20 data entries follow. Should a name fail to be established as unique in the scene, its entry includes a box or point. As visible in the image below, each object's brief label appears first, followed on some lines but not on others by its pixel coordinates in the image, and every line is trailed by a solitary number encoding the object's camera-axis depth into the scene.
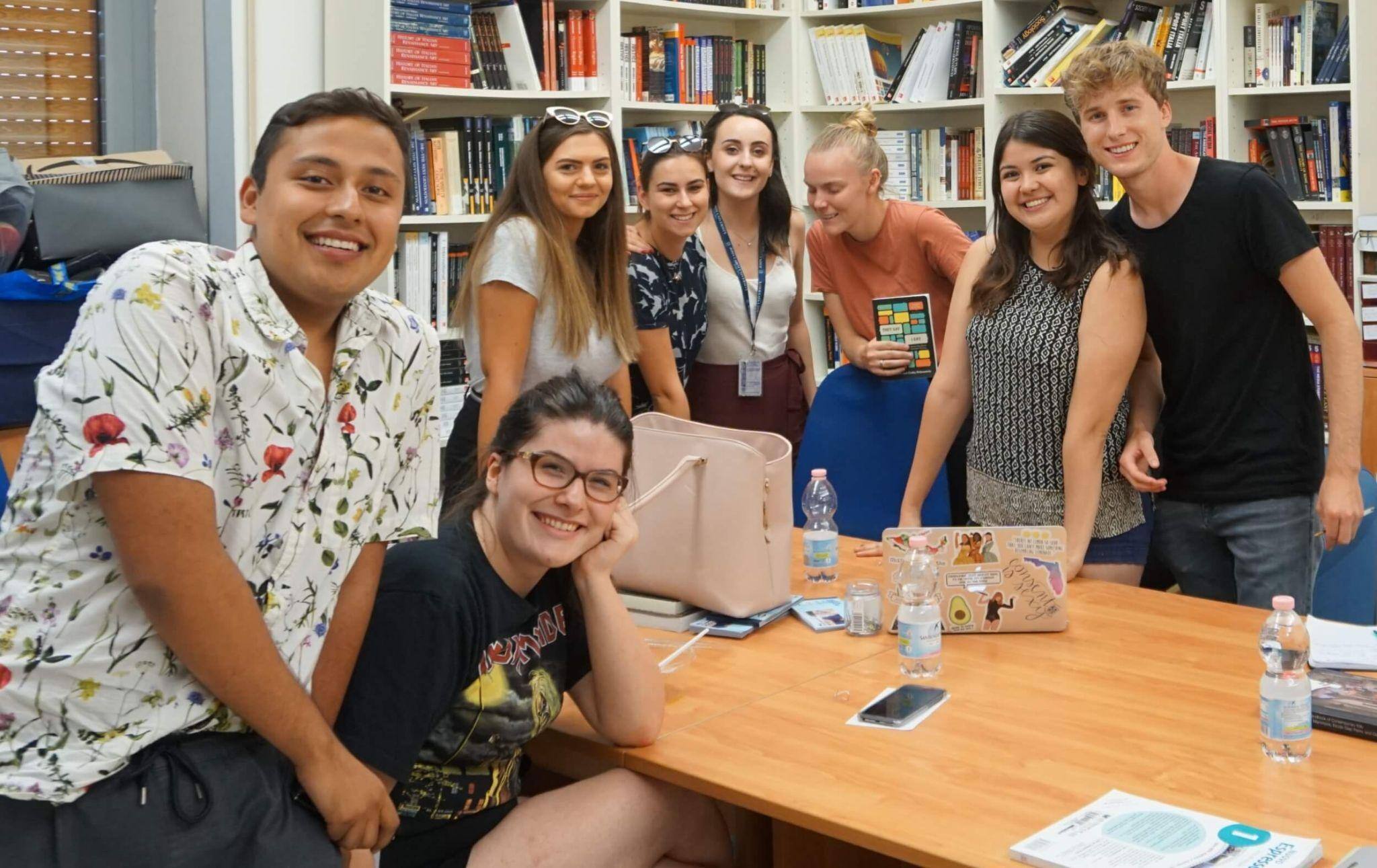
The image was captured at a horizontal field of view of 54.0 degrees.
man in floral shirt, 1.31
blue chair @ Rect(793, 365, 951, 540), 3.15
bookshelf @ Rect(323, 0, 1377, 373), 4.16
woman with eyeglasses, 1.79
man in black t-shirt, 2.51
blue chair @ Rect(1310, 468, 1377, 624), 2.67
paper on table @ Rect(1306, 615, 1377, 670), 2.07
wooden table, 1.65
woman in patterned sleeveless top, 2.53
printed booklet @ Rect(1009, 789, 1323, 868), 1.49
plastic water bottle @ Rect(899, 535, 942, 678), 2.09
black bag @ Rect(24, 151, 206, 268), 3.38
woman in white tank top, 3.54
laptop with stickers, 2.28
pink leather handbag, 2.36
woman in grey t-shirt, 2.90
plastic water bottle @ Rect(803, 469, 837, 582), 2.67
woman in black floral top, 3.27
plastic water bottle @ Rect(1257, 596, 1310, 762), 1.75
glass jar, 2.36
